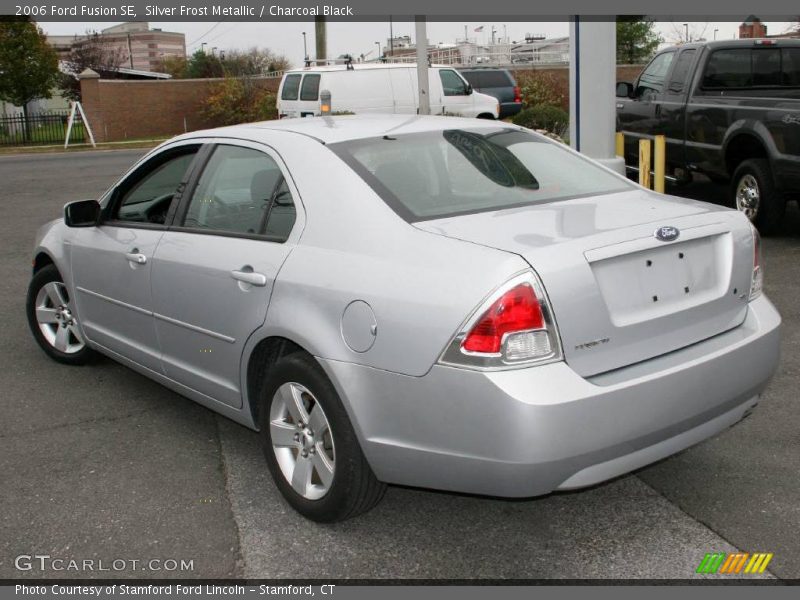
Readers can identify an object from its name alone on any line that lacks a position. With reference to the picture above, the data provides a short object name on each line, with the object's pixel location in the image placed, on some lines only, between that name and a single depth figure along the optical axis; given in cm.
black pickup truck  925
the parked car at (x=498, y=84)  3017
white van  2369
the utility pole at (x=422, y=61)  1291
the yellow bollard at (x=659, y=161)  962
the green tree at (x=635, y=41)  5906
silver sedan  318
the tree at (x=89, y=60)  6714
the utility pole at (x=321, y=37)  3441
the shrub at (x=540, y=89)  3591
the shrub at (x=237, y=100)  3862
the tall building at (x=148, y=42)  18008
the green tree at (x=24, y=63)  3775
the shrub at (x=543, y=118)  1958
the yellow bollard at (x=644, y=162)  948
